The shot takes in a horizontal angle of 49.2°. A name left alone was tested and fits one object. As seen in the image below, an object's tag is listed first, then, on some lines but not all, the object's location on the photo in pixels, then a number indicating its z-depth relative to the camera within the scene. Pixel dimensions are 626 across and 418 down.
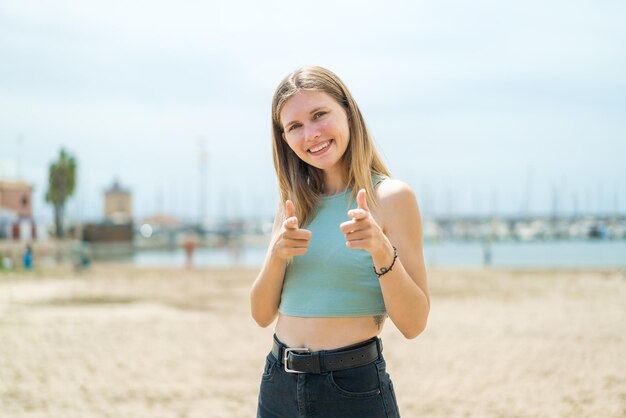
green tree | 66.66
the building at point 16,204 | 57.16
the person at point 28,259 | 30.27
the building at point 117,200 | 119.00
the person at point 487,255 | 38.17
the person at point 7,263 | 29.99
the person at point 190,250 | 33.97
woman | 2.15
